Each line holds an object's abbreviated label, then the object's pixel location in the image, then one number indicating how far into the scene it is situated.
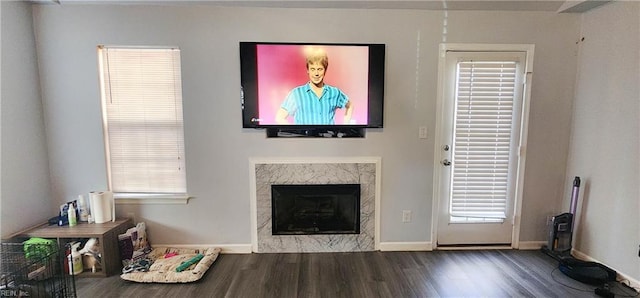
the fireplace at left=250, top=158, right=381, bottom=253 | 2.85
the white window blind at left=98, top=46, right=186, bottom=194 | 2.72
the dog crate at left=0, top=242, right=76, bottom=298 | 2.07
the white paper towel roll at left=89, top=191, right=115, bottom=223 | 2.65
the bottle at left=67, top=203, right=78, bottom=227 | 2.61
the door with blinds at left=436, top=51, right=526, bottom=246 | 2.76
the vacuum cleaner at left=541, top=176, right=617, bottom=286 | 2.42
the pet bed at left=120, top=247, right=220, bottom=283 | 2.38
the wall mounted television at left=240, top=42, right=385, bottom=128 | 2.68
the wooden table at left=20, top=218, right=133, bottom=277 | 2.45
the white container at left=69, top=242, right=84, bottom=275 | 2.49
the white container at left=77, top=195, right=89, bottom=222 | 2.71
